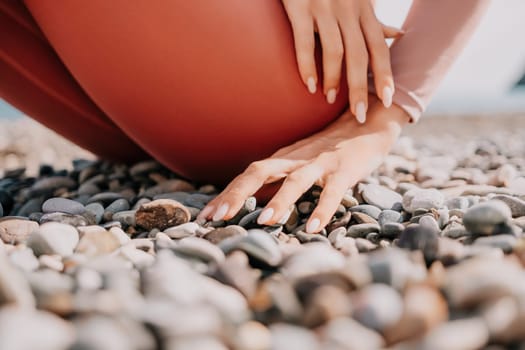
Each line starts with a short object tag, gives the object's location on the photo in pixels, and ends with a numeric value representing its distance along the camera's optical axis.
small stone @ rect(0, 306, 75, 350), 0.46
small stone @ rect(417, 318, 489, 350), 0.48
